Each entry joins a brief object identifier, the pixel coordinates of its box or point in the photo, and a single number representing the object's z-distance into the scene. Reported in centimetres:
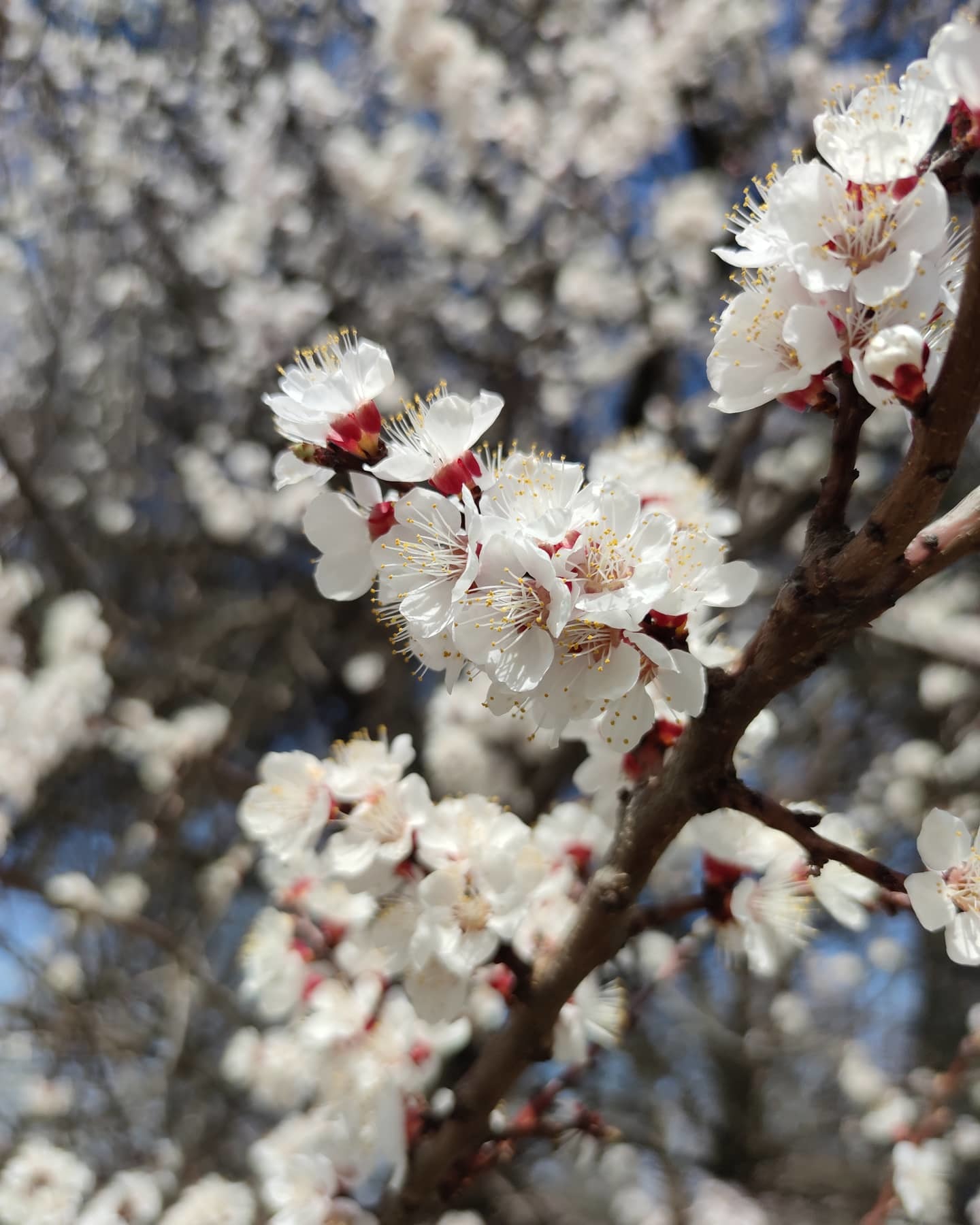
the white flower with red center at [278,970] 33
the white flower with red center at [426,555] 18
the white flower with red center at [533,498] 16
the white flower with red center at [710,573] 18
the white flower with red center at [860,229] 15
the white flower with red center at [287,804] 26
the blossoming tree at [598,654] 15
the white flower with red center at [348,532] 19
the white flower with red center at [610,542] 17
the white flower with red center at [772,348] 16
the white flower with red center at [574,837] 29
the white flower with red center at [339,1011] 30
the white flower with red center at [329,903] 31
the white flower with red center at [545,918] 27
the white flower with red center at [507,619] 17
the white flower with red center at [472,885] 23
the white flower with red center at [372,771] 25
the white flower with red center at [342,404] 19
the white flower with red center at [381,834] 24
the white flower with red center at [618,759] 21
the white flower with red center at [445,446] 18
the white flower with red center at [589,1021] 28
